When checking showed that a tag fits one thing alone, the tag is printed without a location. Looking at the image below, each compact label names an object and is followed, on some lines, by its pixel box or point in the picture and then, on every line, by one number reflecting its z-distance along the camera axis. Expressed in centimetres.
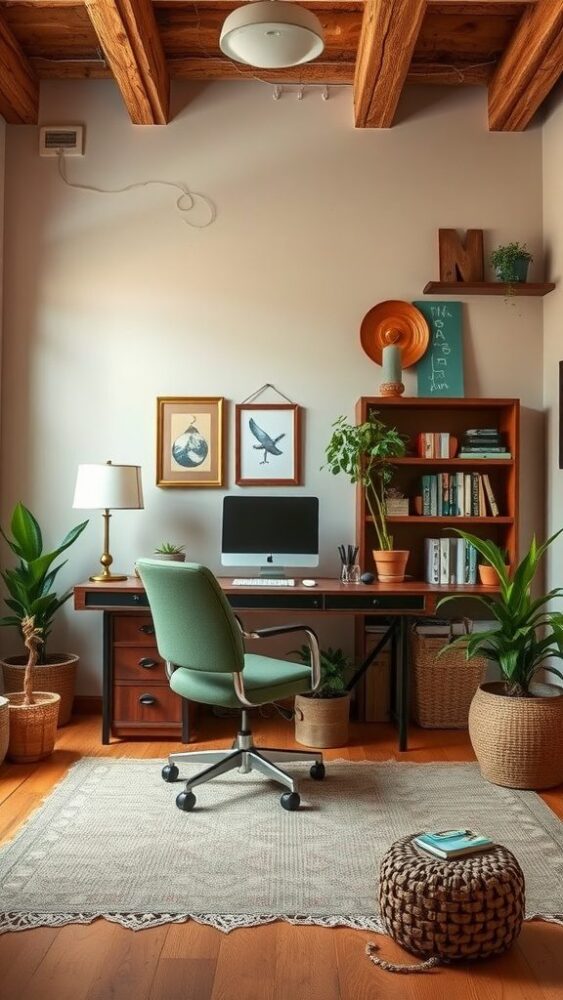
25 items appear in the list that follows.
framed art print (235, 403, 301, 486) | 439
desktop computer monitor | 410
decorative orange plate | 437
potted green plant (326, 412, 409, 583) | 400
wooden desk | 371
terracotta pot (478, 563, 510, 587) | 403
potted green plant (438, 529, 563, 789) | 319
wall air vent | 443
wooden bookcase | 418
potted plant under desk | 378
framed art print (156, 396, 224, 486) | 441
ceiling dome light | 296
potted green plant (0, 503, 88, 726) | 410
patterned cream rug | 229
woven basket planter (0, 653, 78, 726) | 409
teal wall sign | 437
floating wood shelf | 423
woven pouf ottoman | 201
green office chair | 288
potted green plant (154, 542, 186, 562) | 404
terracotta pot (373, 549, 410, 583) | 399
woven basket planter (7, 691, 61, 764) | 348
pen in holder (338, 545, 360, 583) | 400
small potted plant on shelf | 422
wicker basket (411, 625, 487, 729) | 409
